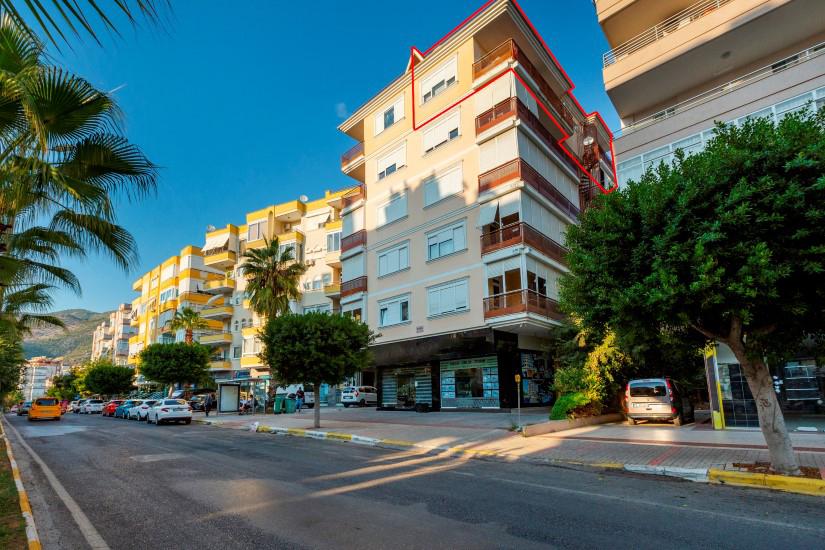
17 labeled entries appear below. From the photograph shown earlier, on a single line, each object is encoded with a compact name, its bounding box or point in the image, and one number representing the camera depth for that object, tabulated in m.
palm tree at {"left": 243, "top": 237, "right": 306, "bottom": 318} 33.19
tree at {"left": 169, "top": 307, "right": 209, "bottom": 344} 47.34
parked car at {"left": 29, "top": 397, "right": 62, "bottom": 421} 33.69
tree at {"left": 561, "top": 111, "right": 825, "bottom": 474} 7.62
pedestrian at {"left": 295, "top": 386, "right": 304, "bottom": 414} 31.33
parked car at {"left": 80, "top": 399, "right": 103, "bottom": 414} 45.28
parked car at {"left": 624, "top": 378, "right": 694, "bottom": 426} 17.39
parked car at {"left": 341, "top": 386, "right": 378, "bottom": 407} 36.41
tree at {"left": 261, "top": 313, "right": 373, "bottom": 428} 19.08
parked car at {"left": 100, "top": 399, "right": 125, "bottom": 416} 40.63
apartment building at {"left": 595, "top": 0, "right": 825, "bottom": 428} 15.60
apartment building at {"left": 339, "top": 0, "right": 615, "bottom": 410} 24.34
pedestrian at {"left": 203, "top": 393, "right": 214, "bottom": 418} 31.16
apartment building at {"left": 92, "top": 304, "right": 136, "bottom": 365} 88.81
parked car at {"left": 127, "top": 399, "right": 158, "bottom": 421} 30.59
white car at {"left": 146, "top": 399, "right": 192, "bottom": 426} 26.86
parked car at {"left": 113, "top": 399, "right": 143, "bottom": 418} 35.03
